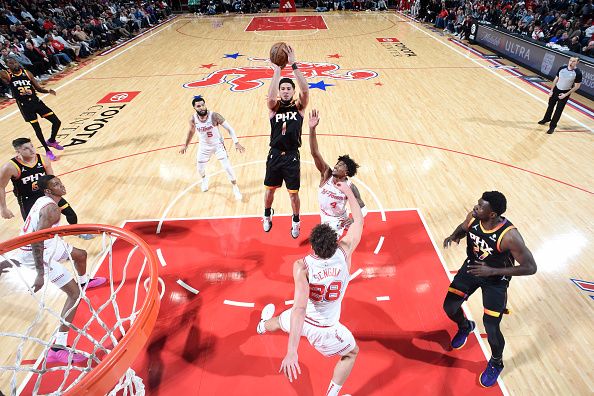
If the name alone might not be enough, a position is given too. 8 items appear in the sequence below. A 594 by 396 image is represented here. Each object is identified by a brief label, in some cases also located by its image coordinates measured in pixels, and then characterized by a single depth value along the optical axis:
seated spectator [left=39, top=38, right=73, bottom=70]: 14.88
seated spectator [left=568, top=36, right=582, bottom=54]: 13.34
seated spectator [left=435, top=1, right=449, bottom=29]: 20.41
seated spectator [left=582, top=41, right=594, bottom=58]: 12.59
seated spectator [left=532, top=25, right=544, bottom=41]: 15.30
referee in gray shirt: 8.15
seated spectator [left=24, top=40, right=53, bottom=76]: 13.95
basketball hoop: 2.32
